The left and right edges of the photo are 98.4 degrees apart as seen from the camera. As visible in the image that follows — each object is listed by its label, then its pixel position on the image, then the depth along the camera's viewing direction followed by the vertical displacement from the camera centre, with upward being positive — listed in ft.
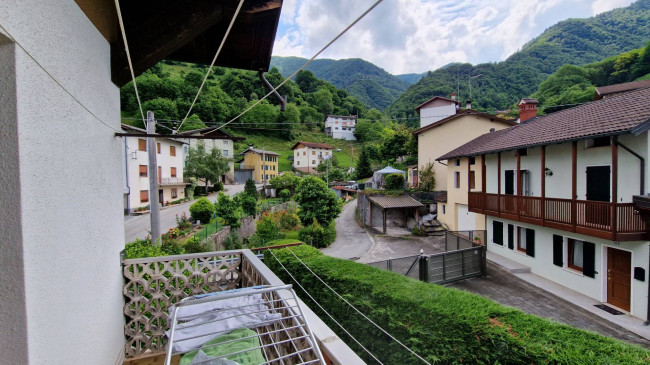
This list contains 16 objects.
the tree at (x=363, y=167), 138.92 +4.55
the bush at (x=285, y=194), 101.86 -6.04
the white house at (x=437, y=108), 106.83 +26.48
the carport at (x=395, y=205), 65.53 -6.98
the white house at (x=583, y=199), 25.49 -2.91
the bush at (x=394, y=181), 77.82 -1.48
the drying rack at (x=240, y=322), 6.11 -3.59
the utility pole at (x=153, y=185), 25.95 -0.53
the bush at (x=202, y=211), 59.98 -6.89
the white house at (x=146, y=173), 69.31 +1.96
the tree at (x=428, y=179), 72.43 -0.96
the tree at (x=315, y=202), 58.39 -5.25
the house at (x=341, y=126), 229.86 +41.67
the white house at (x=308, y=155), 175.83 +14.00
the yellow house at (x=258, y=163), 153.62 +8.34
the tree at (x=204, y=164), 106.32 +5.59
